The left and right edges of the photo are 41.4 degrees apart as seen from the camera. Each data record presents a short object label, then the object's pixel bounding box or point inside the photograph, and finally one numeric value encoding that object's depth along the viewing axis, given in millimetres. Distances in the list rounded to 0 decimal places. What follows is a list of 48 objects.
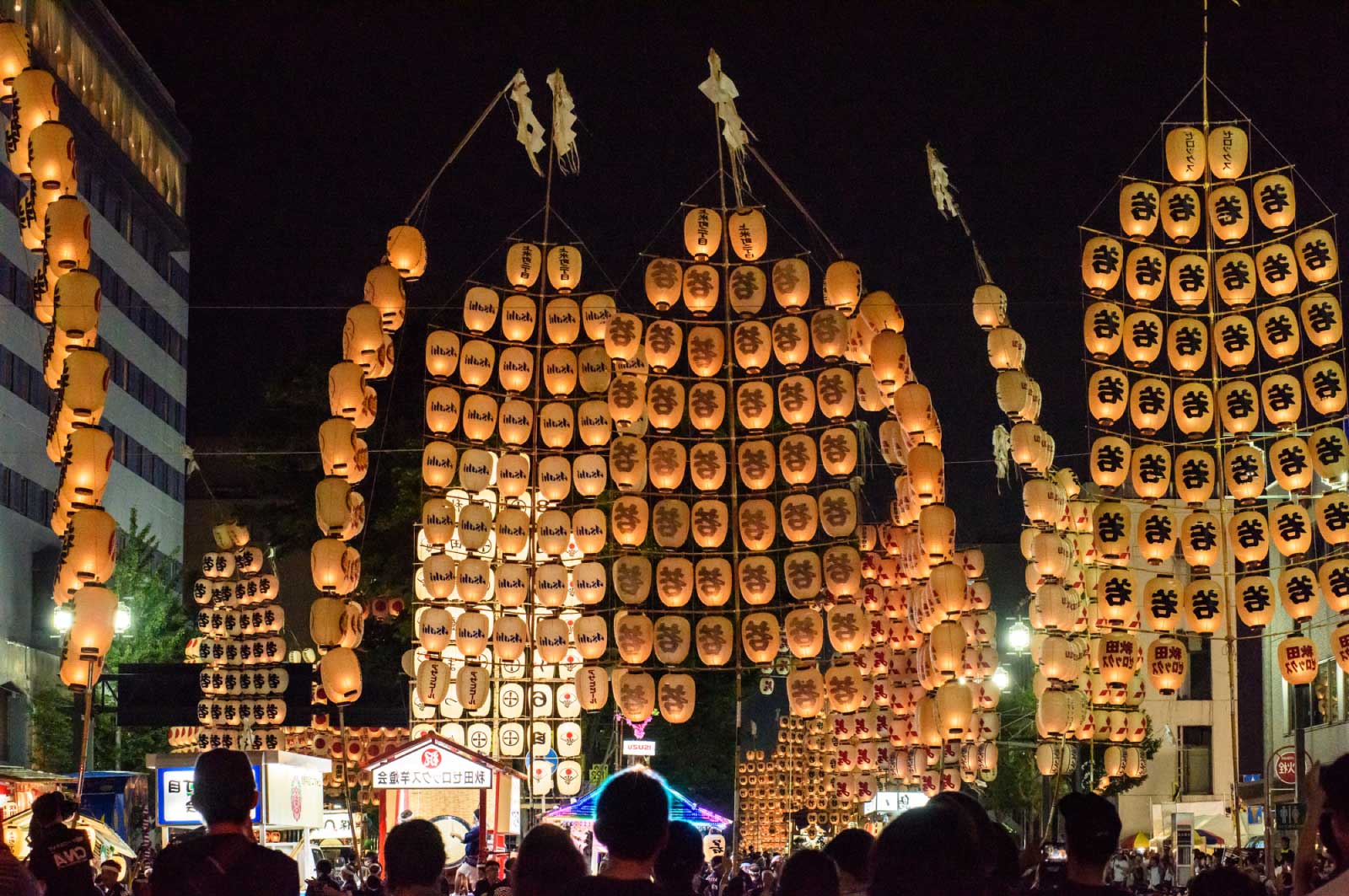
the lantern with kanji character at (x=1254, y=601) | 25484
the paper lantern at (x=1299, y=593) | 25078
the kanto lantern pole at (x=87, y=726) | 15961
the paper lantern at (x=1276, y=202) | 25281
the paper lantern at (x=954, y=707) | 28234
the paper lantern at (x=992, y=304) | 28016
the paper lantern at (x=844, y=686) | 28578
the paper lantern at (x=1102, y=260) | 25672
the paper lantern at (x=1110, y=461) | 25766
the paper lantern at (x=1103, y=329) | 25672
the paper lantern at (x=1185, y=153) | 25734
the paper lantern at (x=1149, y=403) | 25641
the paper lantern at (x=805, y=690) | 27578
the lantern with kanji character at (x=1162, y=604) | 25641
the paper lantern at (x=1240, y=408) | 25062
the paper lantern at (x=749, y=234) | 26609
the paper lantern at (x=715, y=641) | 26531
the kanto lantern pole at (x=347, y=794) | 22953
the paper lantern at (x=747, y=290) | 26578
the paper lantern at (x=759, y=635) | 26500
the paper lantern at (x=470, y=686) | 28688
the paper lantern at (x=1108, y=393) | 25672
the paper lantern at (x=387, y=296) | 25797
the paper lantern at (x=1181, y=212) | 25672
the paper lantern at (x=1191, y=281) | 25594
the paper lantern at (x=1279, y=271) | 25188
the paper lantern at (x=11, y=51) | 18906
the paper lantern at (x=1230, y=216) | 25562
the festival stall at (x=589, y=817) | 24547
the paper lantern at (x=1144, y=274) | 25672
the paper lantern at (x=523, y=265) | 28188
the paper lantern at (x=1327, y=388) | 24734
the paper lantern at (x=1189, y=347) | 25484
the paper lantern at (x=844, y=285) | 26406
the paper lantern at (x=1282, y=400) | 24875
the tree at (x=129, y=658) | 40469
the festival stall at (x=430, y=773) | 22156
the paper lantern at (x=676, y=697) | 27078
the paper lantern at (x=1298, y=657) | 25875
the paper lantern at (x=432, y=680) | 28266
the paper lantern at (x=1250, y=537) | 25172
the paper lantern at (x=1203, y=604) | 25547
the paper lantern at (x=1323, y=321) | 24797
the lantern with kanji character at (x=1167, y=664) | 26516
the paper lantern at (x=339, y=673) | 25406
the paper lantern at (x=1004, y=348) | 28078
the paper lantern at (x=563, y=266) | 28328
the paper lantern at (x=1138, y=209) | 25766
